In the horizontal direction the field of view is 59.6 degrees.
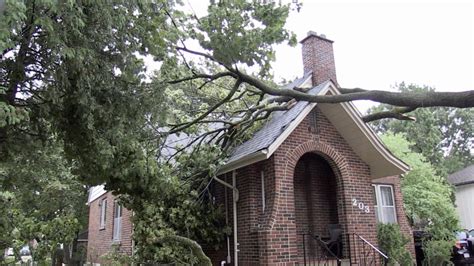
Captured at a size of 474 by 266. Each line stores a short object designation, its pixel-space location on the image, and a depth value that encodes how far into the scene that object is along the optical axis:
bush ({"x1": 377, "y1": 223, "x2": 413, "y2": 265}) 11.99
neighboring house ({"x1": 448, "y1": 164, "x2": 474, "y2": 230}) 30.89
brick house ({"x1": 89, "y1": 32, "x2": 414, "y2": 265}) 9.90
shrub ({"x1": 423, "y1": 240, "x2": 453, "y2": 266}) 13.09
